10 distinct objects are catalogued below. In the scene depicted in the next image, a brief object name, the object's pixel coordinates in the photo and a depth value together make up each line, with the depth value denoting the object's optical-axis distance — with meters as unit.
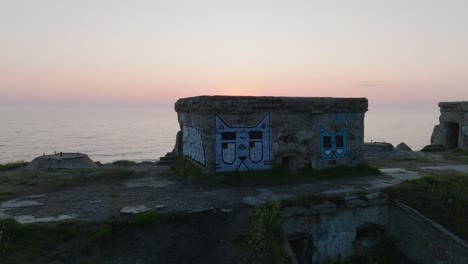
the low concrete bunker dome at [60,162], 15.51
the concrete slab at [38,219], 8.28
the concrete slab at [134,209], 8.87
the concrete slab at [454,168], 15.16
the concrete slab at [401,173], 13.52
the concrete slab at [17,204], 9.70
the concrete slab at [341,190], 11.05
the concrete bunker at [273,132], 12.29
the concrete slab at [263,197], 9.86
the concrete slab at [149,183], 12.20
